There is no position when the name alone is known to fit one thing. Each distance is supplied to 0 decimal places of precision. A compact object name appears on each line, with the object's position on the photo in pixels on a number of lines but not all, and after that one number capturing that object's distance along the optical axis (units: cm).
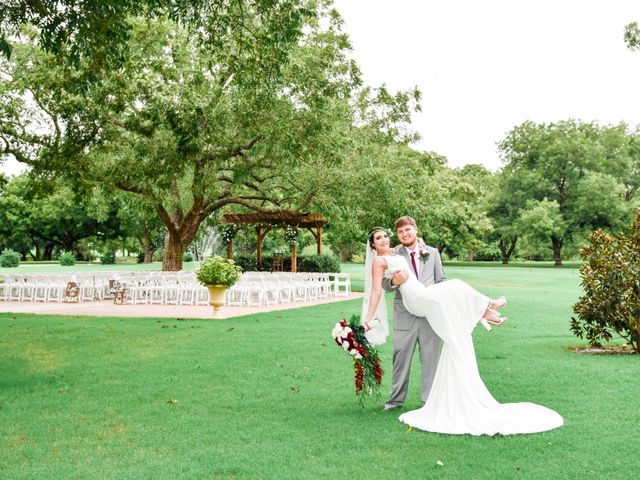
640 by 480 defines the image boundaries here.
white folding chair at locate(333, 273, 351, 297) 2247
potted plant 1525
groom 596
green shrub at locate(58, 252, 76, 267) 5391
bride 537
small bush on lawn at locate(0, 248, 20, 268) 5312
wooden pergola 2619
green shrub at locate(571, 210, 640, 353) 957
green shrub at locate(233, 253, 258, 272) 3234
